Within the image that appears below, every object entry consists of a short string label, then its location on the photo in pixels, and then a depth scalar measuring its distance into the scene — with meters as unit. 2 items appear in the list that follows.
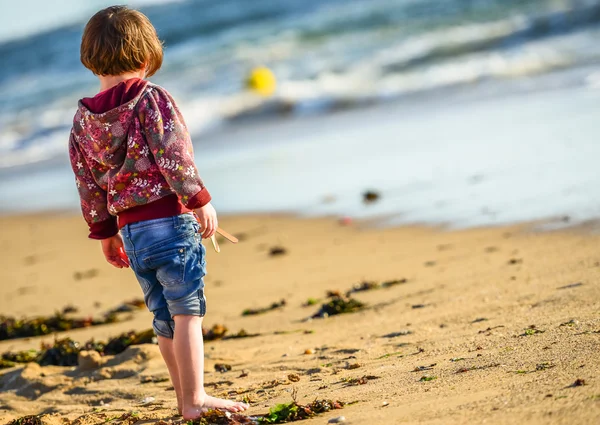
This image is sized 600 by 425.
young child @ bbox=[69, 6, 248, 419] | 5.58
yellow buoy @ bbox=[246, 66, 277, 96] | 31.94
